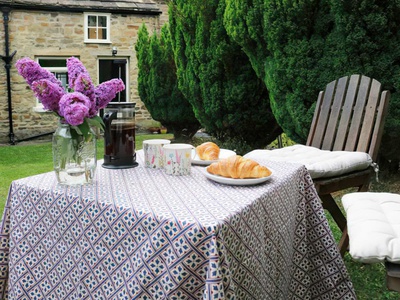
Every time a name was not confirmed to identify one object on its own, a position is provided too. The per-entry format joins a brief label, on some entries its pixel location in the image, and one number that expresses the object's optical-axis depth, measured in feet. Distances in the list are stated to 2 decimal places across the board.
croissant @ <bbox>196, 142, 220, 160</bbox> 7.25
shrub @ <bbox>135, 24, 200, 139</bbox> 29.53
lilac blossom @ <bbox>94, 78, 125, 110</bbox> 5.84
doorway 39.42
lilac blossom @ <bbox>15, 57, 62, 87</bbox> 5.19
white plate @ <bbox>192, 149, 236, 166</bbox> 7.13
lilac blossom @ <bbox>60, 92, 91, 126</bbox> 5.07
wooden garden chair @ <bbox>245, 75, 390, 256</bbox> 9.43
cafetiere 6.57
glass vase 5.39
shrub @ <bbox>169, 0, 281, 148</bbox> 20.76
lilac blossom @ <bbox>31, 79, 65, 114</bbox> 5.13
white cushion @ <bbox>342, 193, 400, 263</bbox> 5.09
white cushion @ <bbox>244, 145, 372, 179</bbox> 9.05
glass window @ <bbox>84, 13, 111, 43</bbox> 38.68
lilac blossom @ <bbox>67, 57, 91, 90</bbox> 5.60
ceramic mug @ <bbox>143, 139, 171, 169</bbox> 6.70
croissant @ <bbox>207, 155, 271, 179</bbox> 5.80
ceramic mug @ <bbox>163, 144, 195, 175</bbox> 6.29
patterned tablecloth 4.25
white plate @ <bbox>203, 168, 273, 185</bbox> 5.71
